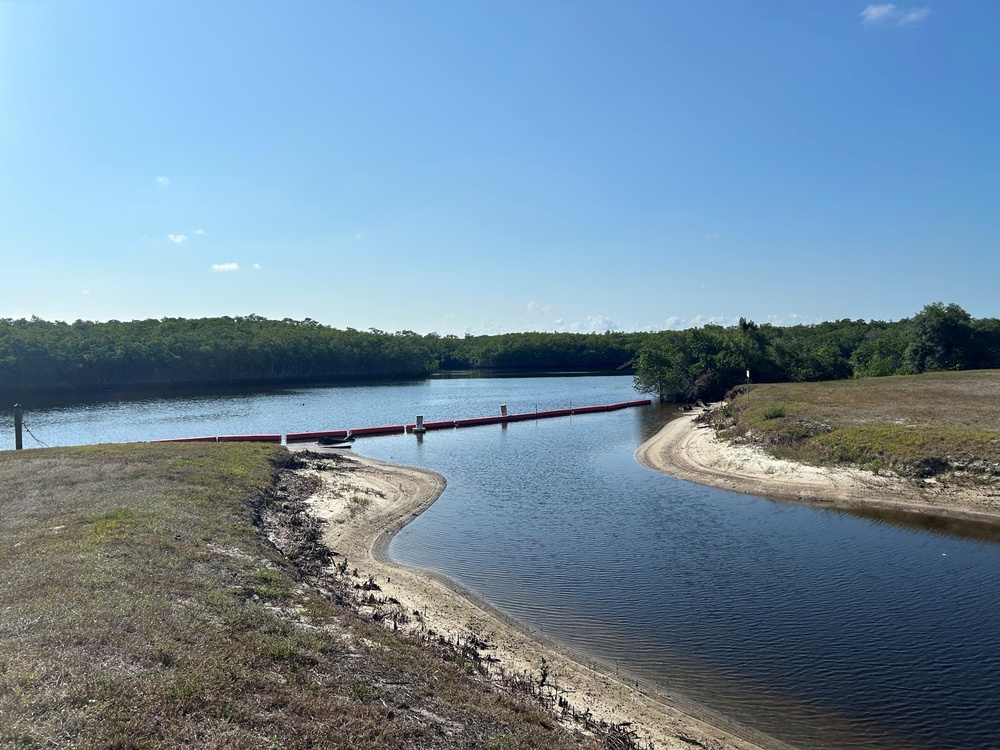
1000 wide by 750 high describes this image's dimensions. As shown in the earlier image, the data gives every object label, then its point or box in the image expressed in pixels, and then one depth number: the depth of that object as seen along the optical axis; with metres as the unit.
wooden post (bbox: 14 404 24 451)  35.66
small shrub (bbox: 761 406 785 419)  41.25
